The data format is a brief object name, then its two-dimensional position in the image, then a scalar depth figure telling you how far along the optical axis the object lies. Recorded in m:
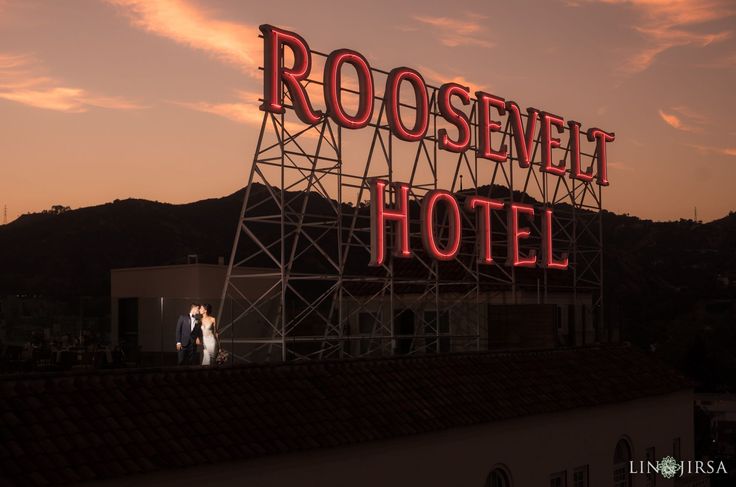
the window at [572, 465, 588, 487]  31.91
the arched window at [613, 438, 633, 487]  34.47
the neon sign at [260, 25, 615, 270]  30.33
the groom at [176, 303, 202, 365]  23.38
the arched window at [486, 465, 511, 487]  27.84
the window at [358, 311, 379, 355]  42.87
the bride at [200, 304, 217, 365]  23.81
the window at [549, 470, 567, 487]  30.59
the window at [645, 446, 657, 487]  36.66
